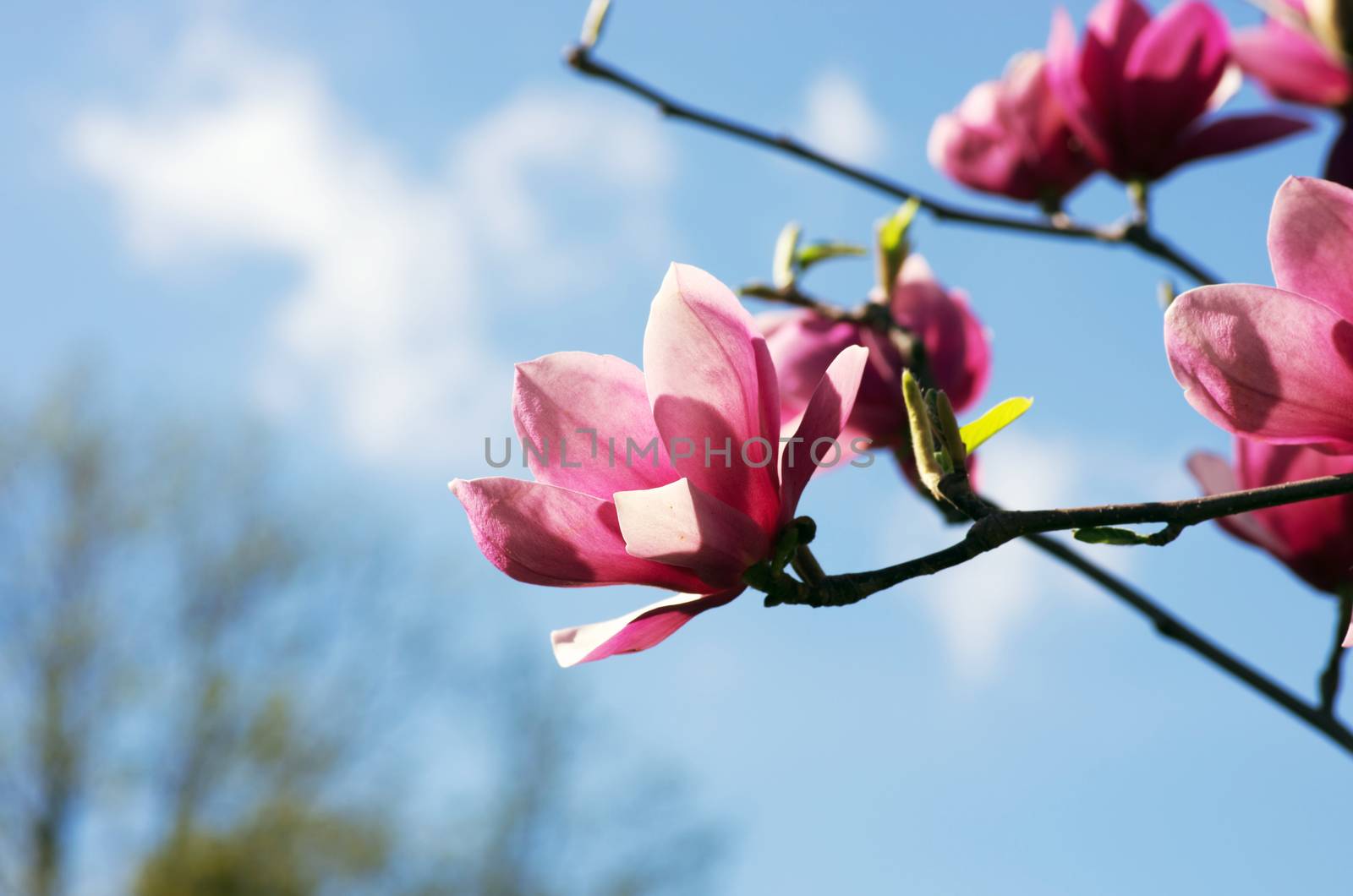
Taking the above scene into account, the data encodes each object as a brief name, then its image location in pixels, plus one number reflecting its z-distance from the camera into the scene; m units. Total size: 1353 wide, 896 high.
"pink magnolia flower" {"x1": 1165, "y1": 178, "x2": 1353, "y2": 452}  1.13
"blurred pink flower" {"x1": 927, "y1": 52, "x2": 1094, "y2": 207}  1.49
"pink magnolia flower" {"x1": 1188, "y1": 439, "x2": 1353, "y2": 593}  1.27
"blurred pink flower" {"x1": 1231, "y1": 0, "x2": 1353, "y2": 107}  1.47
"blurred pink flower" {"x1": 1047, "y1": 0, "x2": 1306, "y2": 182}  1.41
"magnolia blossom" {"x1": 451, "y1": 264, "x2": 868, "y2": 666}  1.16
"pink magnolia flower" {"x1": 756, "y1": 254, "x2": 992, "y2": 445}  1.41
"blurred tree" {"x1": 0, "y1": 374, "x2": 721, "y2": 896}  12.15
